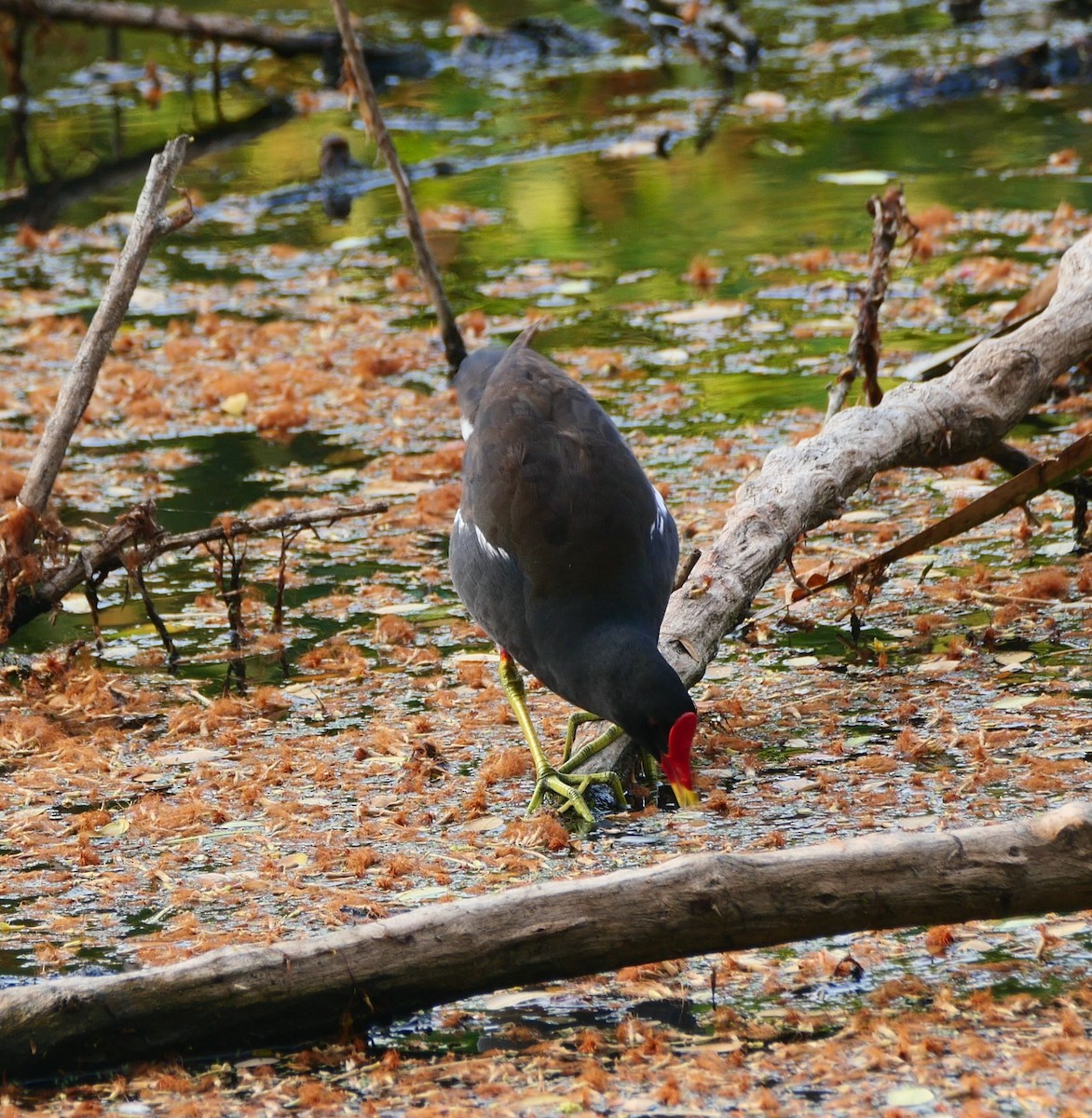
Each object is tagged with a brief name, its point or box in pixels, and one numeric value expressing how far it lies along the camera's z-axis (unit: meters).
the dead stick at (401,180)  13.65
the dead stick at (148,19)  25.62
